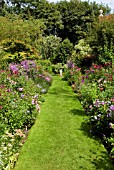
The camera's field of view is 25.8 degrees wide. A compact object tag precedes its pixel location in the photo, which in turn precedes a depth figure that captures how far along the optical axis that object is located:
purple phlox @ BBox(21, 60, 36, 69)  12.37
